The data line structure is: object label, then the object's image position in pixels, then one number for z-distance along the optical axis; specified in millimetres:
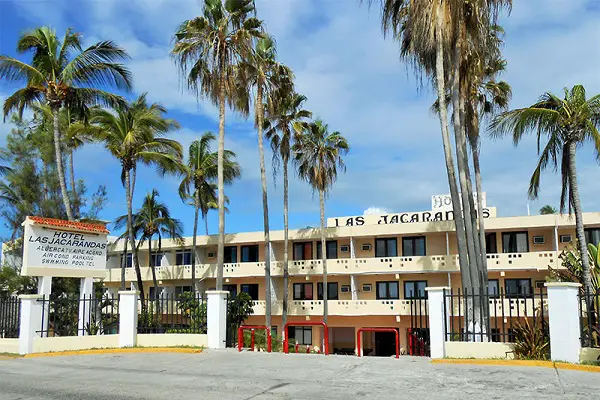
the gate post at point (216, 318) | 17656
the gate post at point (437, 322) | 14898
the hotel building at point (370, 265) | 34562
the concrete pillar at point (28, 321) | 17531
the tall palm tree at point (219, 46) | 24938
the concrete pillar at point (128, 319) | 18375
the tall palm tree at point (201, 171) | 40562
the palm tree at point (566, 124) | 19266
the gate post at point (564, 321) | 13477
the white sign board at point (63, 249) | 18312
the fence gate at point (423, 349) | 16641
